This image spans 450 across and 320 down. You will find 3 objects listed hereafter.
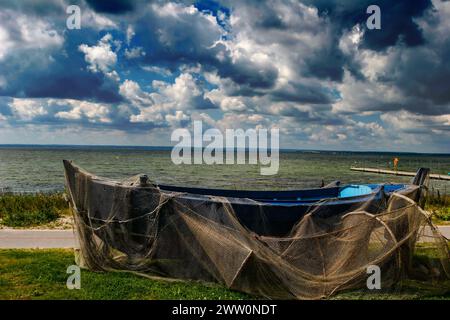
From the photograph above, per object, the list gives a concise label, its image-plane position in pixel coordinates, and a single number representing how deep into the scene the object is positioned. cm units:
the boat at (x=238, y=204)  947
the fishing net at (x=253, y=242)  820
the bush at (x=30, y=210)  1523
